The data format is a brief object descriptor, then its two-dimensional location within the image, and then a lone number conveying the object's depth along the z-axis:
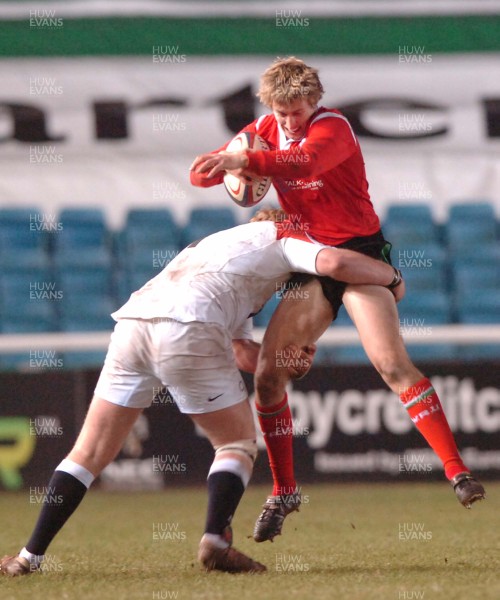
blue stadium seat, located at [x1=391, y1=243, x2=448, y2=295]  10.91
